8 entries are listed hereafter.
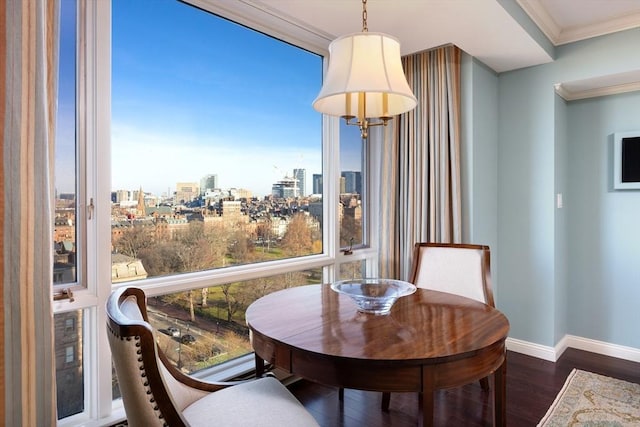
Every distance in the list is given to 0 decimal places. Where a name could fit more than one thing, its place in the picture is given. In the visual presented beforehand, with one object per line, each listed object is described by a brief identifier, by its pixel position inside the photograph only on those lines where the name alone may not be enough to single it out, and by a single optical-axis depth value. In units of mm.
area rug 2053
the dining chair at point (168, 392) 861
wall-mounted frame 2863
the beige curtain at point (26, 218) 1190
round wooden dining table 1138
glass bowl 1574
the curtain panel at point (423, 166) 2770
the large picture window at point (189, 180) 1647
